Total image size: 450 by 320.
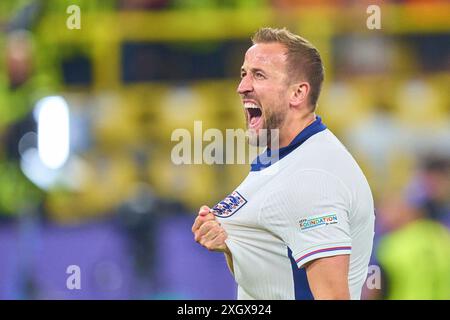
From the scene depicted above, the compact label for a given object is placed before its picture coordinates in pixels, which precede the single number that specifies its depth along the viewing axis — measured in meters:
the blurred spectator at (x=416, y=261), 13.01
